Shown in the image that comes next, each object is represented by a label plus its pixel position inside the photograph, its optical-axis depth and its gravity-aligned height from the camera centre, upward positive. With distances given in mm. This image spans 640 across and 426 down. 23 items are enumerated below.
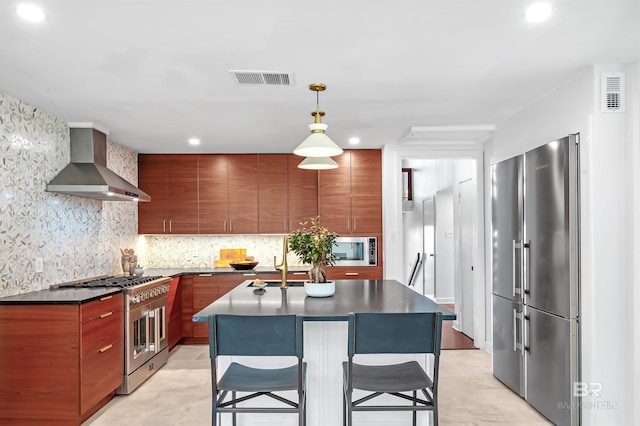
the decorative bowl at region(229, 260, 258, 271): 5621 -586
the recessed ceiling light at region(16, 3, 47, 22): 2076 +1025
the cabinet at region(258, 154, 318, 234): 5836 +342
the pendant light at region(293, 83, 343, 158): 2842 +492
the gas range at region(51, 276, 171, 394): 3830 -982
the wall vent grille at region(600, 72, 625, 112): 2869 +833
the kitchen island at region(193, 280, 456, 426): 2561 -801
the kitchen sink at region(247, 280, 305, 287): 3650 -551
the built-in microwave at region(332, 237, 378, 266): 5559 -410
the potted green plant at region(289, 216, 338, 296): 2951 -195
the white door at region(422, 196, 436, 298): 8164 -556
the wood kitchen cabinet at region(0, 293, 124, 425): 3076 -1020
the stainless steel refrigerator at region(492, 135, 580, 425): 2979 -448
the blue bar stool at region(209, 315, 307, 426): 2092 -568
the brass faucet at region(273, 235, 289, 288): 3250 -361
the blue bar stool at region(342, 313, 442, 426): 2119 -590
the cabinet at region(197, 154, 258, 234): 5859 +283
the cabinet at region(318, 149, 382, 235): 5621 +326
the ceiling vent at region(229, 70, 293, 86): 2926 +986
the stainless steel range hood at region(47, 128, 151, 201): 3895 +426
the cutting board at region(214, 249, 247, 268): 6074 -494
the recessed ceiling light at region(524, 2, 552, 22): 2082 +1018
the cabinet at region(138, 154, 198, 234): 5848 +324
